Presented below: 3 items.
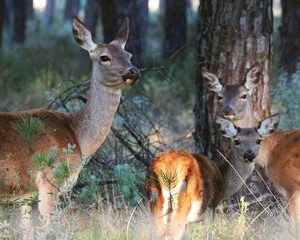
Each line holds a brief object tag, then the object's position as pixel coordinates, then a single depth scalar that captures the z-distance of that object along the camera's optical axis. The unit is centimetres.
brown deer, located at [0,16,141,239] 1401
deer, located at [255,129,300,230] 1645
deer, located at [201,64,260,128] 1741
